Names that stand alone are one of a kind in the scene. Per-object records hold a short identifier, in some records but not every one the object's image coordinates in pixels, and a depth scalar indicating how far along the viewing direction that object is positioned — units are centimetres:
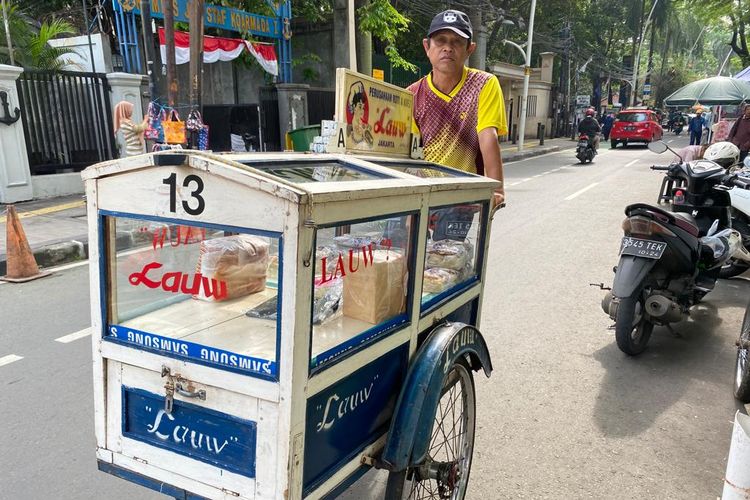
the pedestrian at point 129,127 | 920
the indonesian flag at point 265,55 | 1270
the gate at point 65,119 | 909
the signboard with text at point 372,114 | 234
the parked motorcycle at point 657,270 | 362
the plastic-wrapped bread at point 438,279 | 228
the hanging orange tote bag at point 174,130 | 816
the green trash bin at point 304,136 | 563
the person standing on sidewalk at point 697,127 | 1994
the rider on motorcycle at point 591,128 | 1720
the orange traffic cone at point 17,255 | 541
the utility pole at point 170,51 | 840
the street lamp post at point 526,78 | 1945
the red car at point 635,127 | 2297
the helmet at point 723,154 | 591
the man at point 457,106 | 296
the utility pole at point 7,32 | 937
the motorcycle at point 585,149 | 1723
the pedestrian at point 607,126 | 3238
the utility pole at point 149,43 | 943
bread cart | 146
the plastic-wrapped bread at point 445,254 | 241
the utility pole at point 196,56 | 834
